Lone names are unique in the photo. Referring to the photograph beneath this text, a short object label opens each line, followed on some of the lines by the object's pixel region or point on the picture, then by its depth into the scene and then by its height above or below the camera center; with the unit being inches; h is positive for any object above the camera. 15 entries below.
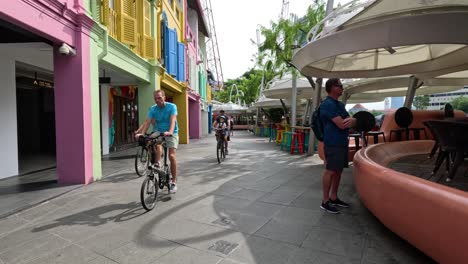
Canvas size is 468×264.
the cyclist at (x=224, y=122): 374.4 +0.7
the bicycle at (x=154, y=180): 163.3 -32.5
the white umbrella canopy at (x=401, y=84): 456.2 +66.2
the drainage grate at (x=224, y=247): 115.3 -48.2
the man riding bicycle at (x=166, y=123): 187.0 +0.7
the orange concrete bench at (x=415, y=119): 324.2 +2.9
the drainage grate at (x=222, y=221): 145.4 -47.5
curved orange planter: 81.2 -28.7
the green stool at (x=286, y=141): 462.3 -28.3
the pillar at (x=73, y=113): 218.7 +8.7
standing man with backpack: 152.7 -4.8
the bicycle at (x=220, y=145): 349.7 -24.8
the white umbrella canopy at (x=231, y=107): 1123.0 +61.2
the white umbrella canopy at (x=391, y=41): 156.8 +54.2
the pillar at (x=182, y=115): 617.9 +18.1
